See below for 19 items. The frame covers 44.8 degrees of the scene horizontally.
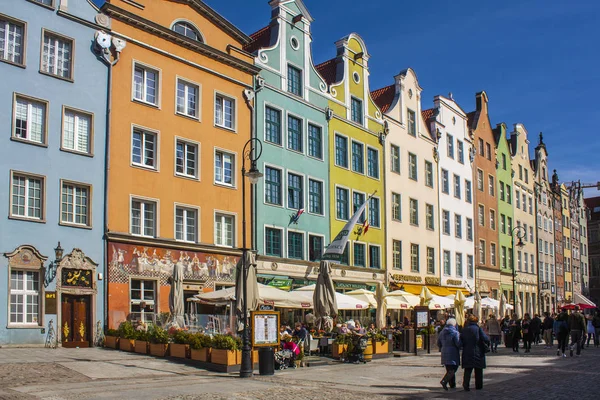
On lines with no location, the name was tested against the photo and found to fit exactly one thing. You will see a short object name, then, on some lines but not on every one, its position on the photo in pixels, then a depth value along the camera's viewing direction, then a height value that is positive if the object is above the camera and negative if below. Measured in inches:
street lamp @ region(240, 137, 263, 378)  751.7 -62.9
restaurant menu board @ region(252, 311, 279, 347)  791.3 -57.3
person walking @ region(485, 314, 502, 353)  1237.7 -93.2
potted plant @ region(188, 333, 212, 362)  833.5 -81.4
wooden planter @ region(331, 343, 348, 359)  988.6 -99.1
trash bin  784.3 -91.5
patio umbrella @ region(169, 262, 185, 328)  992.9 -23.8
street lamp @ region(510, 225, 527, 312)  2218.1 +117.4
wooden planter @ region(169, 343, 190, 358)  866.8 -88.2
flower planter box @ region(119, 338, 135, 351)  951.6 -88.9
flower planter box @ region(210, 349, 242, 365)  807.1 -89.4
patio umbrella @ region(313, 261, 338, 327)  1045.8 -30.5
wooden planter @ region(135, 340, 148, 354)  927.0 -89.2
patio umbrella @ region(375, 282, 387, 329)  1222.9 -46.3
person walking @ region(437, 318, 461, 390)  645.9 -69.9
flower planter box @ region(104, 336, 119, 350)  985.3 -88.2
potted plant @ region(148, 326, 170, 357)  900.0 -80.6
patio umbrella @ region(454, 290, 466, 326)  1393.9 -59.1
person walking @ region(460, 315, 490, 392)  631.8 -64.9
